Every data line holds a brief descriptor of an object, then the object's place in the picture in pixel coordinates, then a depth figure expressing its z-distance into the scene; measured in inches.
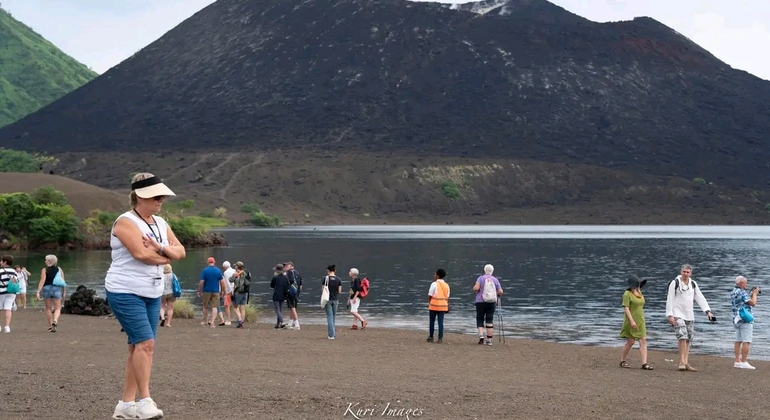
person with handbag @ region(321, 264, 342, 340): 922.1
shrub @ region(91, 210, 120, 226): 3491.1
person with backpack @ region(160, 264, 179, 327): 952.9
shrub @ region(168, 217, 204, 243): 3474.4
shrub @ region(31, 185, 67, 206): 3461.6
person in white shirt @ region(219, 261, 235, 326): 1045.8
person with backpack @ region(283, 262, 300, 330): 1006.4
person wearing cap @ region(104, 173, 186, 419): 386.9
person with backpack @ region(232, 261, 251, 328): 1021.2
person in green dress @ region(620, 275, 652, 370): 736.3
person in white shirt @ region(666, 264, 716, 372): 720.3
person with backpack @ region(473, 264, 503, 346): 892.0
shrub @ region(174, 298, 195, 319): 1152.2
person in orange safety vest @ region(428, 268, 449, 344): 900.6
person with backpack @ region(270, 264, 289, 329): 1003.3
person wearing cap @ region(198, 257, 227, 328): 1012.5
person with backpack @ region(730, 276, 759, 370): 741.9
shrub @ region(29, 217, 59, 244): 3134.8
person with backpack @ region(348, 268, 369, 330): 1034.0
